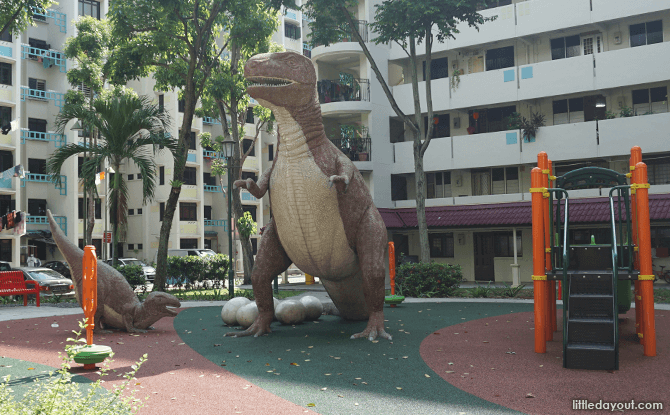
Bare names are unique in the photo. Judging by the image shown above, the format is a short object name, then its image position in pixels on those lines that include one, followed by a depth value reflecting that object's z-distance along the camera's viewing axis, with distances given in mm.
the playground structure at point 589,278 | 6199
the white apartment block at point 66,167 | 31750
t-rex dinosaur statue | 7699
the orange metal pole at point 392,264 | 12688
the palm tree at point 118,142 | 15359
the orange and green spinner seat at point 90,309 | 6195
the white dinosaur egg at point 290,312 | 9648
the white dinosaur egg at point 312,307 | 10094
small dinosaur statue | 8680
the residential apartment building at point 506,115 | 22031
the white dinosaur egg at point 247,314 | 9195
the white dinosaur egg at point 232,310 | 9633
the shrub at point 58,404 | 2990
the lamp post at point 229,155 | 17156
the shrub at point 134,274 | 17453
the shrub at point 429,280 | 16266
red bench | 14109
